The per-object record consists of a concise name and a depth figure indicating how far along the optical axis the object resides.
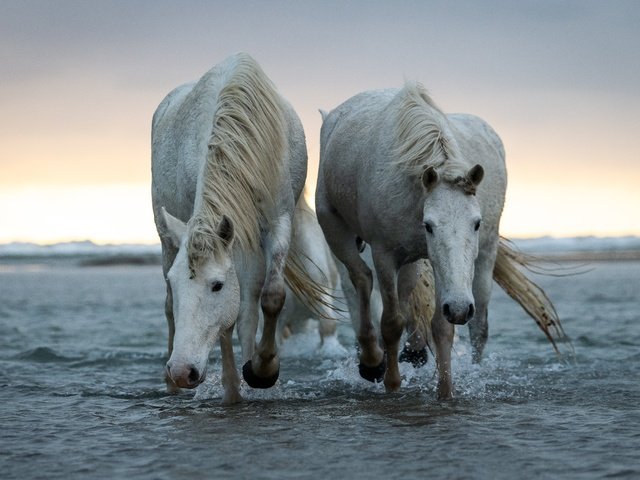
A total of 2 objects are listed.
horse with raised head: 11.70
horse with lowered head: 10.85
